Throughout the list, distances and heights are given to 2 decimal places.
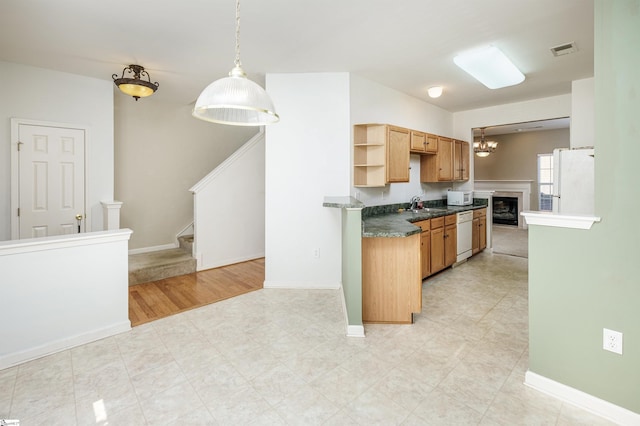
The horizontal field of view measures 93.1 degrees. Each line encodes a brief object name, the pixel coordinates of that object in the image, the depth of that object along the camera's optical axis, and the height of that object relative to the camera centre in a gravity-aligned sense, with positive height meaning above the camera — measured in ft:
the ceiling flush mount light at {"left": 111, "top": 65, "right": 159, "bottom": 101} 11.50 +4.89
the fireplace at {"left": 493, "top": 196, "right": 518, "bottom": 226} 29.73 +0.16
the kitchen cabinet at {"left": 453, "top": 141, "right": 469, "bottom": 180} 18.06 +3.16
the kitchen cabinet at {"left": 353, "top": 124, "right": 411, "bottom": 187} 12.84 +2.49
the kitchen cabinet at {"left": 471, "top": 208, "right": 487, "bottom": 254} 17.65 -1.18
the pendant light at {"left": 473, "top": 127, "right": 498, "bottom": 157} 26.14 +5.72
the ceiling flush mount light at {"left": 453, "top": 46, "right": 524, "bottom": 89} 11.03 +5.69
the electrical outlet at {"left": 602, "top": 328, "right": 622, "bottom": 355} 5.56 -2.39
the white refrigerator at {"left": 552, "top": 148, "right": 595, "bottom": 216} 11.85 +1.27
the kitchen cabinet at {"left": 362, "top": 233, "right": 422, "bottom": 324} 9.38 -2.12
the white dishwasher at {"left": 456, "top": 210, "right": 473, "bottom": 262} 16.00 -1.20
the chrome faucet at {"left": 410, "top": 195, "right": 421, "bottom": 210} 16.21 +0.51
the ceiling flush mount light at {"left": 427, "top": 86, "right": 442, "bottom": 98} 14.38 +5.76
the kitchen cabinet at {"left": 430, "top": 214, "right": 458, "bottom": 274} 13.87 -1.46
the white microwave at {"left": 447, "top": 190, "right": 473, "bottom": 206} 18.06 +0.83
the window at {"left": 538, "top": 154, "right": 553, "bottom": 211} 28.04 +2.84
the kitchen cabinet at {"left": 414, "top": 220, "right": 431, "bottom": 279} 13.06 -1.59
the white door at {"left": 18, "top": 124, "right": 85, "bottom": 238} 11.95 +1.26
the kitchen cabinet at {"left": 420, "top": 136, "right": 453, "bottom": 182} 16.70 +2.67
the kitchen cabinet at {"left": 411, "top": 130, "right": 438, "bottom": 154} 14.53 +3.48
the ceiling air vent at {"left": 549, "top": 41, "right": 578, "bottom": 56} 10.30 +5.69
